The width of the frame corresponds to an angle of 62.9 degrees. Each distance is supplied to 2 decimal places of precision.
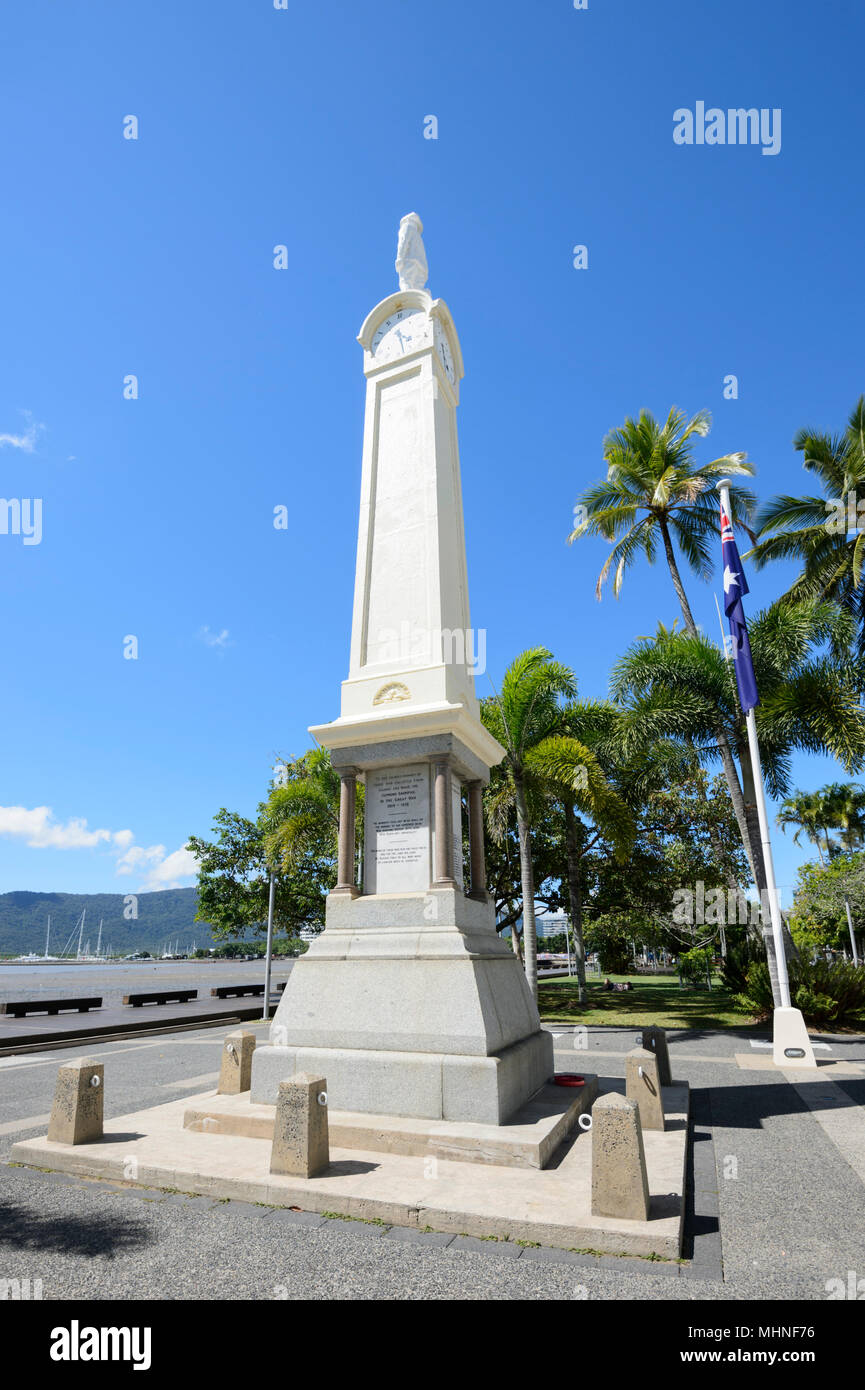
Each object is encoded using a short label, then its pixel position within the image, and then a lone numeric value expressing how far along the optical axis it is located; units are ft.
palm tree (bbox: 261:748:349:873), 67.21
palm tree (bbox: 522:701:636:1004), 56.54
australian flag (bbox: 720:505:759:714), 49.73
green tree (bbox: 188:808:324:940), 96.12
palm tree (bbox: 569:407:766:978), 76.69
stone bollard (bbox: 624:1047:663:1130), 24.53
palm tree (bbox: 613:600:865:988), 57.26
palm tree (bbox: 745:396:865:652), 78.48
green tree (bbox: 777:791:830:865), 195.62
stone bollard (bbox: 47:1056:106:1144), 23.15
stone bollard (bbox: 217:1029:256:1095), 29.14
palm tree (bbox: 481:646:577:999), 60.95
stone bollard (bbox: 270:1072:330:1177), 19.70
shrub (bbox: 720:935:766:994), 76.48
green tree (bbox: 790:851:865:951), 131.52
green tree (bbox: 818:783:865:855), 187.21
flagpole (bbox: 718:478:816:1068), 41.52
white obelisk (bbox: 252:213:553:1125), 24.39
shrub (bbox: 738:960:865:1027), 54.95
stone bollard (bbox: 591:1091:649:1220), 16.76
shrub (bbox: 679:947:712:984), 118.62
